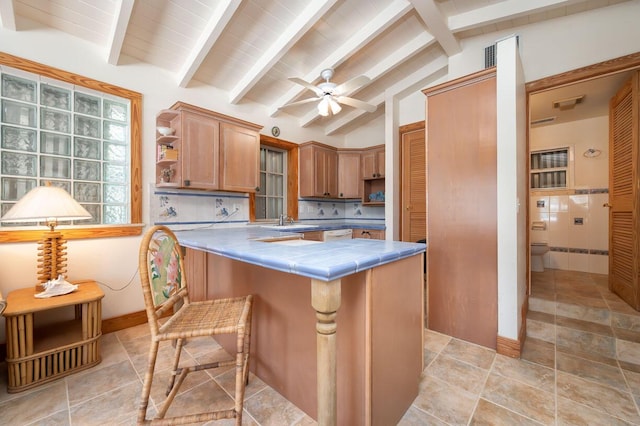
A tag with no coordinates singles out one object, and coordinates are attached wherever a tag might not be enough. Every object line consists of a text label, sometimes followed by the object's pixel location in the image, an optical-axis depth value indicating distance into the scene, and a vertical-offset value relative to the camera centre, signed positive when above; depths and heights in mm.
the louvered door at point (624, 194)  2223 +159
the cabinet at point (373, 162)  4469 +867
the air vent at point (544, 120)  3798 +1365
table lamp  1715 -17
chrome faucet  3627 -112
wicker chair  1167 -545
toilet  3533 -644
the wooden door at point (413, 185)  3779 +398
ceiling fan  2394 +1193
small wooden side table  1599 -893
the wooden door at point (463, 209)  2062 +21
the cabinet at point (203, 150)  2572 +660
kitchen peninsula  971 -549
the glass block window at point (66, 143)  2031 +608
